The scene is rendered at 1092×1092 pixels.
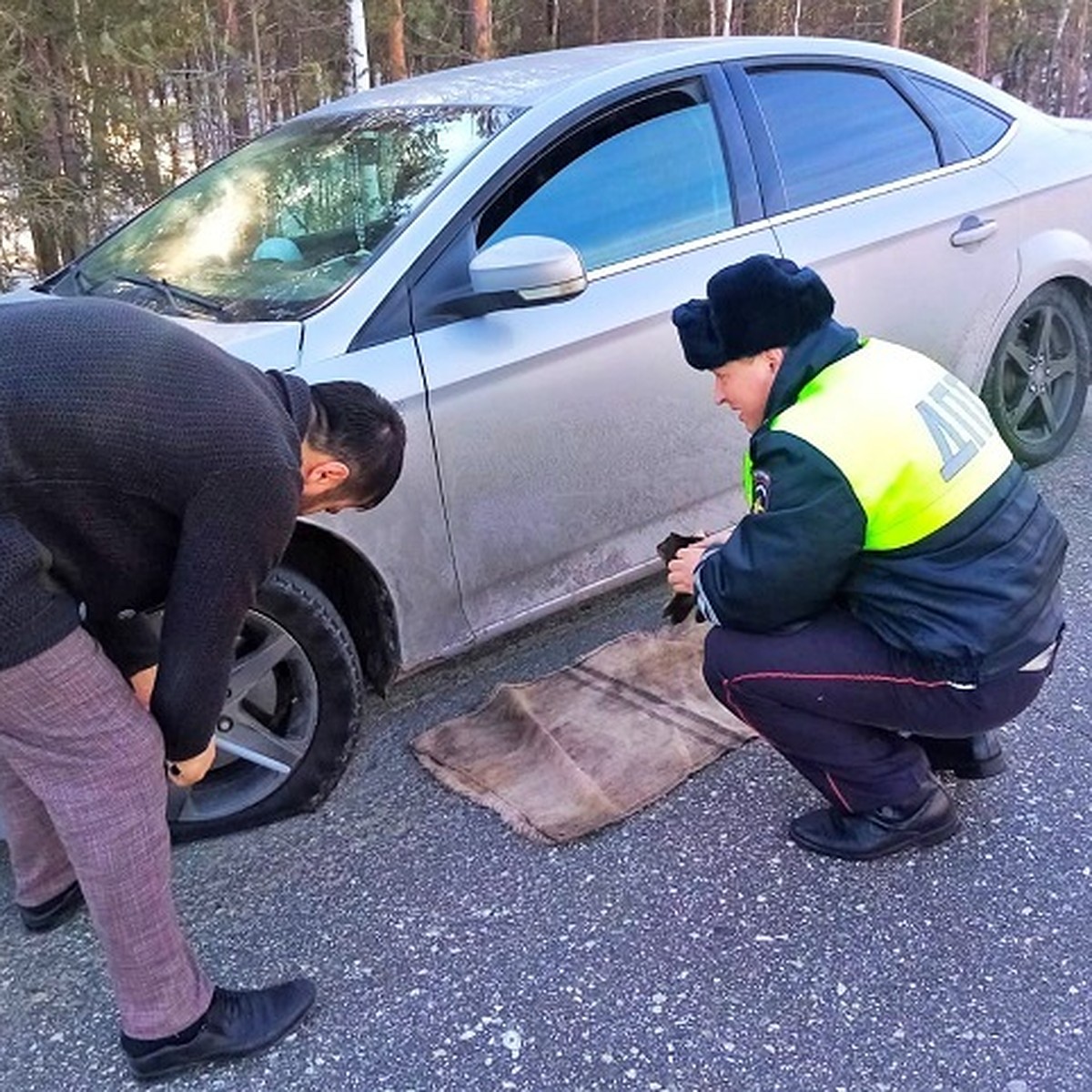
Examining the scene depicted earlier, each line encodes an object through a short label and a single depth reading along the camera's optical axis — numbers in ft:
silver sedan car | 8.81
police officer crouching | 7.07
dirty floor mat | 8.94
